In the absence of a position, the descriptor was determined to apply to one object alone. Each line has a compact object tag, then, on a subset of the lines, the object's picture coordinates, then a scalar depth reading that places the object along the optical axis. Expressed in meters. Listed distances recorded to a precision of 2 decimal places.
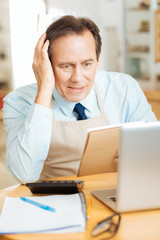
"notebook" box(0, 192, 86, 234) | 0.92
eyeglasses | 0.90
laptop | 0.93
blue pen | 1.02
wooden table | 0.90
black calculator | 1.17
